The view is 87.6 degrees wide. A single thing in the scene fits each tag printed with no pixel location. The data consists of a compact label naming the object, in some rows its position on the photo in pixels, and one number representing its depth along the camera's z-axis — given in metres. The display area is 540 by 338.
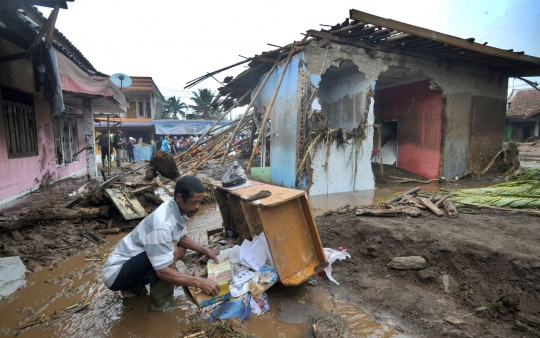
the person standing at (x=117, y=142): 15.51
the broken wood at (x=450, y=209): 4.48
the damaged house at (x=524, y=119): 22.54
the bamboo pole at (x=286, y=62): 7.04
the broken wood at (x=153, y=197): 6.12
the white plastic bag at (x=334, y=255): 3.51
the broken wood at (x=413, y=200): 4.97
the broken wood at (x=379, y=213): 4.54
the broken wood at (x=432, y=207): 4.56
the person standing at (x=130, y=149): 18.60
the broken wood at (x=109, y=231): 5.04
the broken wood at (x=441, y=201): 4.99
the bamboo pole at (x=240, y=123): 6.99
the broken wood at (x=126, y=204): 5.33
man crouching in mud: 2.34
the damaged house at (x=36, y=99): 4.95
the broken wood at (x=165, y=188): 6.71
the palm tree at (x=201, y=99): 40.55
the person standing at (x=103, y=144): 13.45
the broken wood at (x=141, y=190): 5.95
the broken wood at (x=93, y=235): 4.65
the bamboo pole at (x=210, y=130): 8.38
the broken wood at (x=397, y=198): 5.40
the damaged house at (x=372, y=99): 7.36
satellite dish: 13.21
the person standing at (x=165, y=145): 16.86
